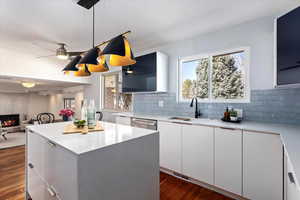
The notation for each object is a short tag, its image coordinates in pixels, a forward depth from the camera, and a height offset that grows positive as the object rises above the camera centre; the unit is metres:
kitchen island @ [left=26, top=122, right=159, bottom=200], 0.85 -0.49
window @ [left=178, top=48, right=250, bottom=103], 2.17 +0.40
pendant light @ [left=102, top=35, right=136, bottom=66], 1.10 +0.42
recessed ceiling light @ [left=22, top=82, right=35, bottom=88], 4.24 +0.45
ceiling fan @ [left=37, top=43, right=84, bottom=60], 2.43 +0.80
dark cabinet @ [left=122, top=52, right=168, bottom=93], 2.68 +0.53
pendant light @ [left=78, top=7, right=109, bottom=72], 1.27 +0.40
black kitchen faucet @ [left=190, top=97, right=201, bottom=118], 2.49 -0.22
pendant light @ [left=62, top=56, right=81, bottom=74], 1.59 +0.38
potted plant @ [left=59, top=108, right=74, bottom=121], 2.10 -0.22
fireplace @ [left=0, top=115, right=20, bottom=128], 6.56 -1.09
